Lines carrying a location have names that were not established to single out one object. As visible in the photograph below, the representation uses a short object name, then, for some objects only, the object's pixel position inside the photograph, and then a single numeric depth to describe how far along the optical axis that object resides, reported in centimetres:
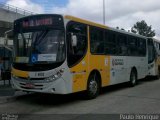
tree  6239
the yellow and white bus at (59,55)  565
